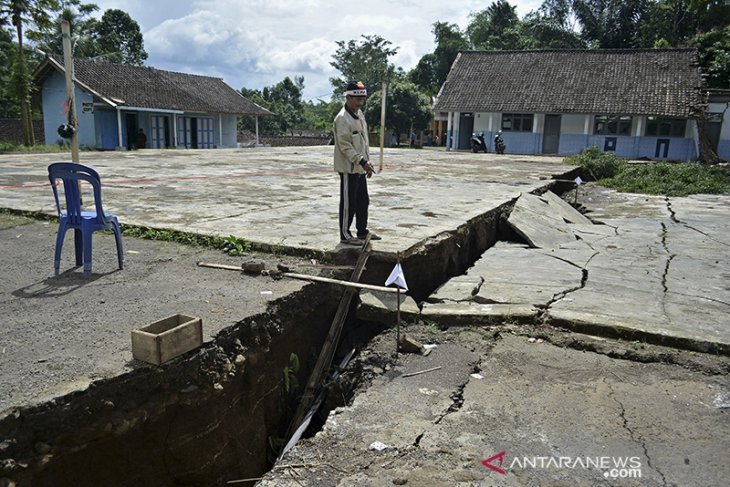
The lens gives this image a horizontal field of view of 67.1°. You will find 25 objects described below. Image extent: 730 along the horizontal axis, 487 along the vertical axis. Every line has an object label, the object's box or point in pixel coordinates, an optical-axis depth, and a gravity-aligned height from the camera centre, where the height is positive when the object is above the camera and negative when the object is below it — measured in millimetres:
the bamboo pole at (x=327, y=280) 3863 -1035
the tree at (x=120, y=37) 40250 +7711
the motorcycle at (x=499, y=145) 28467 +6
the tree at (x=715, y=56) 27281 +4869
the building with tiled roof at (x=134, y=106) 26156 +1605
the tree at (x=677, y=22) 32906 +7774
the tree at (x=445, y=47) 48344 +8423
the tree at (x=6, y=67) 24000 +3306
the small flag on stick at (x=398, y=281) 3920 -969
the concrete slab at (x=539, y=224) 6895 -1064
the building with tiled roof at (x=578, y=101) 26703 +2331
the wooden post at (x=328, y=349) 3877 -1591
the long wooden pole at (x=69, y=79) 4340 +460
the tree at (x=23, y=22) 21891 +4568
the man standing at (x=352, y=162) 4961 -177
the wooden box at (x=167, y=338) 2799 -1035
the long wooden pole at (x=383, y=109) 6069 +366
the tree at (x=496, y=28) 46344 +10561
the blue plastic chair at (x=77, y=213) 4109 -571
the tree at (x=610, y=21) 36125 +8309
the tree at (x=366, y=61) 51000 +7488
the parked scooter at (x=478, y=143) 29109 +84
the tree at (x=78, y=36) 31891 +5943
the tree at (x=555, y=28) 36681 +7850
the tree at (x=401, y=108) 36156 +2317
